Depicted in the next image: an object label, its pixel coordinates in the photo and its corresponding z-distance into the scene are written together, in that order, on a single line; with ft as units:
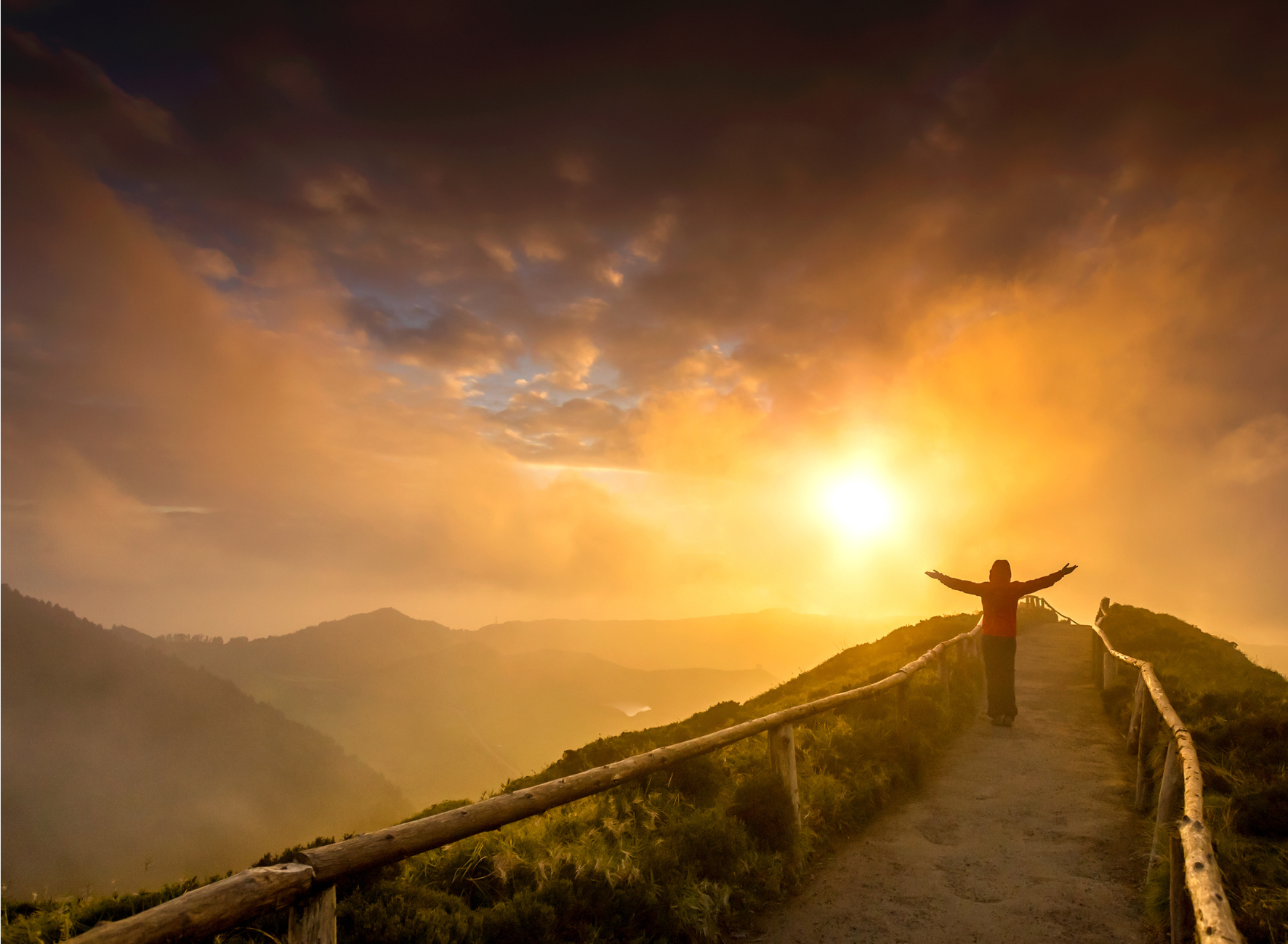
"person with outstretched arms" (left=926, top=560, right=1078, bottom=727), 36.94
